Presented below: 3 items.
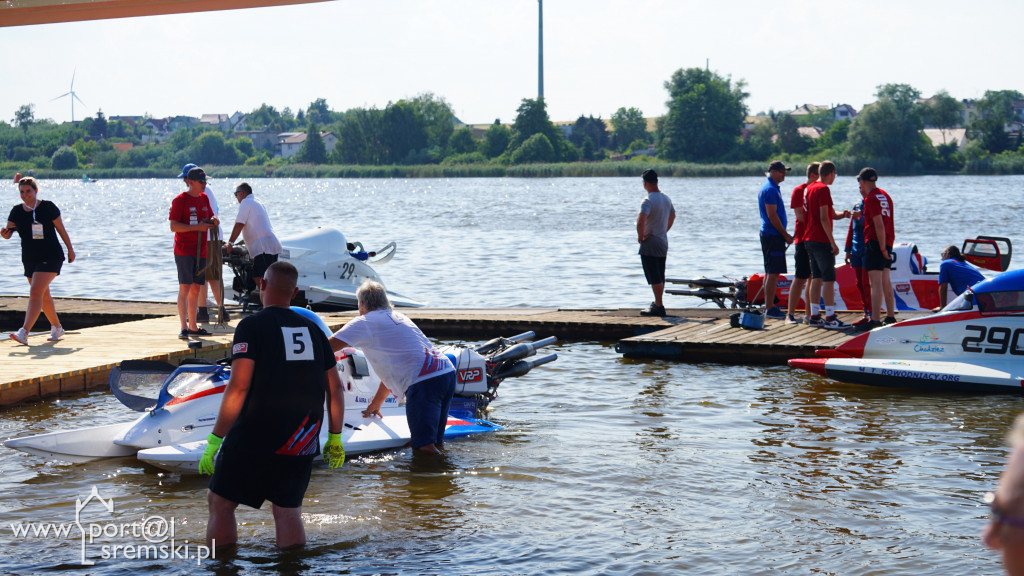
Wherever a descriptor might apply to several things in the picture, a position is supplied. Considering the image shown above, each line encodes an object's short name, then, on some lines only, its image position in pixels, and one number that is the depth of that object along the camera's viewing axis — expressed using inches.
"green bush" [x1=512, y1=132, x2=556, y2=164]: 4722.0
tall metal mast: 4780.0
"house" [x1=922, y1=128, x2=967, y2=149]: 4222.9
